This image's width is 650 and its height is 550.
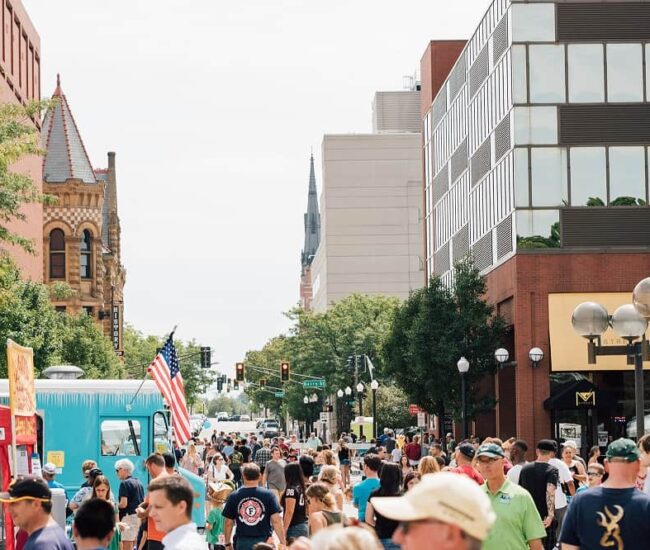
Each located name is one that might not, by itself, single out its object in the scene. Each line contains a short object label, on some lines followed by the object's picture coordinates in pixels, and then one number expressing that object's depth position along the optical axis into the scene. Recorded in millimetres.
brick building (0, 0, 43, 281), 63688
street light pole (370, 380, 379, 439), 66400
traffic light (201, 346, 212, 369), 78938
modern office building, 47688
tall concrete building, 159125
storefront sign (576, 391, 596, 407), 46094
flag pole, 28656
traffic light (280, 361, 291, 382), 80750
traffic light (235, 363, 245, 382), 84750
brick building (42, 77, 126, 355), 84875
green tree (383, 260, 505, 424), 50500
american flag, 28531
